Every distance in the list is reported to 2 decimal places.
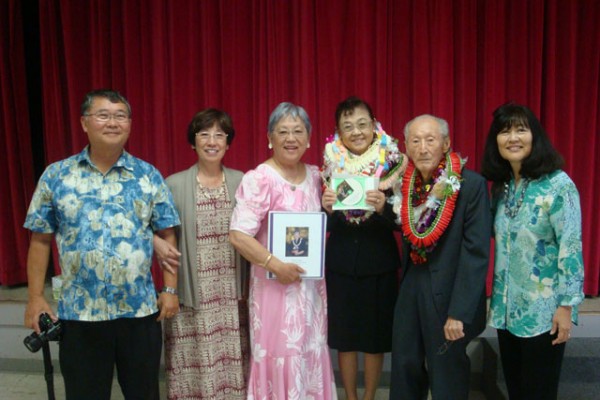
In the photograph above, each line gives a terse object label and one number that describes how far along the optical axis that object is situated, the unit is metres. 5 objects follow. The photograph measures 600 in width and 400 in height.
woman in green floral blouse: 1.93
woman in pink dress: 2.22
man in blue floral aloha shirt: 1.99
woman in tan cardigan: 2.27
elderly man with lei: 1.97
